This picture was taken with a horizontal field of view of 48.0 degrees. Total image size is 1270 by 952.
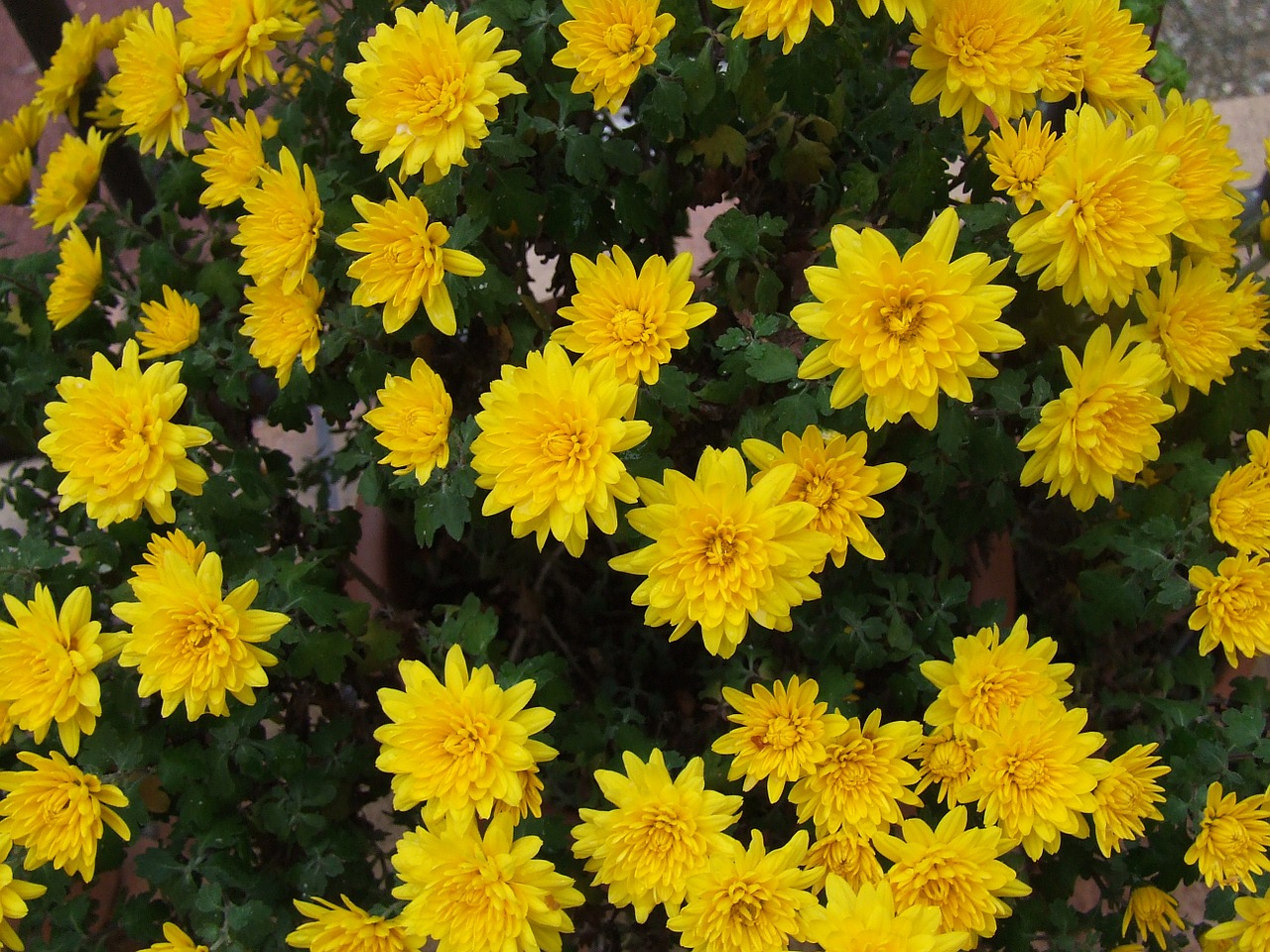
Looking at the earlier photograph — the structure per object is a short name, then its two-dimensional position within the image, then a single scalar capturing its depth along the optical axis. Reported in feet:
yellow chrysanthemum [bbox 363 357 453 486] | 1.37
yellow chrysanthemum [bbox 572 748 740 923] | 1.30
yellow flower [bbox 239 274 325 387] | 1.46
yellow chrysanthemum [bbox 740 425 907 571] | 1.32
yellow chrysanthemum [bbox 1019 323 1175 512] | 1.31
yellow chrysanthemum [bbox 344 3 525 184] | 1.30
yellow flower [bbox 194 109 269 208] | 1.53
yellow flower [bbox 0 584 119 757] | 1.37
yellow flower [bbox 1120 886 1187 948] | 1.44
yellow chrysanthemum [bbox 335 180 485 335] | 1.35
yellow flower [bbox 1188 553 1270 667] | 1.39
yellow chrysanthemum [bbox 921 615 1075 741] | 1.37
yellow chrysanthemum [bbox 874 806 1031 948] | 1.30
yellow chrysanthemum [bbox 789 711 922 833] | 1.34
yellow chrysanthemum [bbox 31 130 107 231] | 1.70
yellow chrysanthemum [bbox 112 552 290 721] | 1.34
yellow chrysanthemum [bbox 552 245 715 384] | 1.33
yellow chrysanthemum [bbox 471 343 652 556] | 1.26
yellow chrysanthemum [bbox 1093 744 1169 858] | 1.34
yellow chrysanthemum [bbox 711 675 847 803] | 1.34
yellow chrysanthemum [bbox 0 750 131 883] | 1.37
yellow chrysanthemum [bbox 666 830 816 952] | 1.27
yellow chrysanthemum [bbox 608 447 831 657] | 1.25
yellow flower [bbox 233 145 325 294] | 1.42
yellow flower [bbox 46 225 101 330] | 1.65
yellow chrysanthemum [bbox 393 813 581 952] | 1.29
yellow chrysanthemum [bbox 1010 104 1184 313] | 1.27
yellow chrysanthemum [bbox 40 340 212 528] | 1.39
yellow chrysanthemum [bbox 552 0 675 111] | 1.32
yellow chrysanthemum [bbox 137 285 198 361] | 1.60
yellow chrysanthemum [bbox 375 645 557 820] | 1.30
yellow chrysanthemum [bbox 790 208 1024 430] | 1.23
